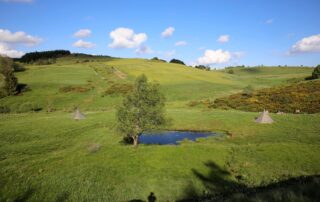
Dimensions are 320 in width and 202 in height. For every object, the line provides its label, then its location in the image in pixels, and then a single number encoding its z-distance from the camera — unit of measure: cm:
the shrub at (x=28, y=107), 7414
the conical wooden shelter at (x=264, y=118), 5237
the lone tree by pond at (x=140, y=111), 4097
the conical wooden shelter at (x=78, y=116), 5862
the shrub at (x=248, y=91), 9396
